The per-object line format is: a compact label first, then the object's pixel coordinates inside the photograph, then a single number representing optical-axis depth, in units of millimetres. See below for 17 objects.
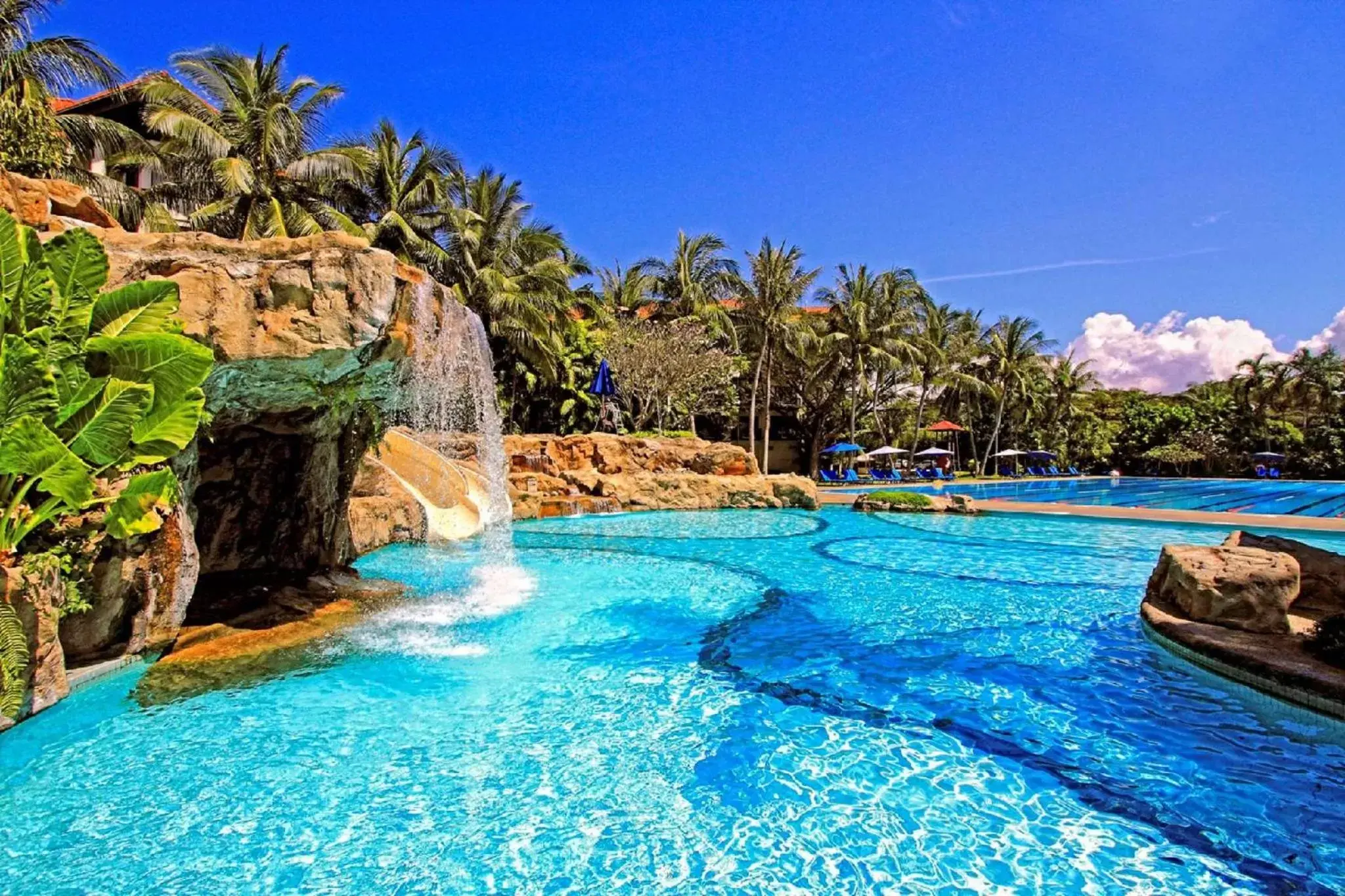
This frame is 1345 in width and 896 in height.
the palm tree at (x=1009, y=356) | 41375
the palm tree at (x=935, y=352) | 37469
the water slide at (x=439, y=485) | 15094
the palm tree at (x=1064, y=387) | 47000
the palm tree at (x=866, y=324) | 33781
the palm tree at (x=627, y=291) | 36625
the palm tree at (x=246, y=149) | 19641
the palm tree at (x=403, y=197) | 24562
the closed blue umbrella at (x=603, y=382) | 27547
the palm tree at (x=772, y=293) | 31125
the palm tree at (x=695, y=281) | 34094
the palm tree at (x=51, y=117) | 13383
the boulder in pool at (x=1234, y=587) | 7285
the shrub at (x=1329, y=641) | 6297
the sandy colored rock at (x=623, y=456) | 22594
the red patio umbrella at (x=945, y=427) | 39812
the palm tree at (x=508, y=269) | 27141
